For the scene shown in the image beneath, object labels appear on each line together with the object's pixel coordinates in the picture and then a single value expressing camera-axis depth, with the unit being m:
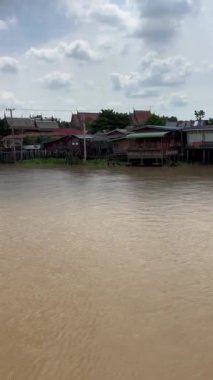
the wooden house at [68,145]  48.59
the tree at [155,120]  48.97
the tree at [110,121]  52.13
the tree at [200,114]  60.94
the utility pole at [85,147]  45.78
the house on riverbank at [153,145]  38.88
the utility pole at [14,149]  48.78
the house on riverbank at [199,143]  37.25
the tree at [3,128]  57.72
